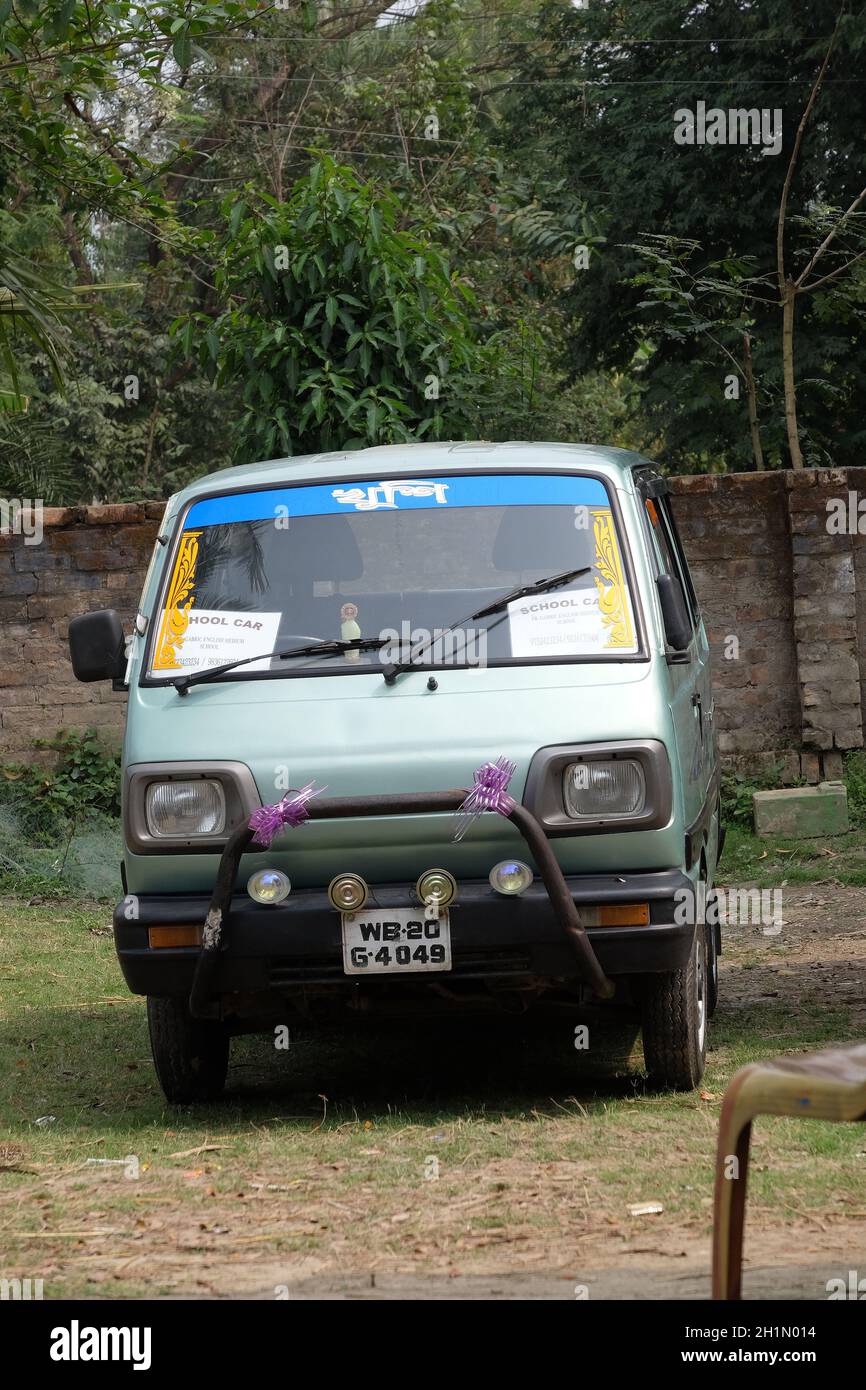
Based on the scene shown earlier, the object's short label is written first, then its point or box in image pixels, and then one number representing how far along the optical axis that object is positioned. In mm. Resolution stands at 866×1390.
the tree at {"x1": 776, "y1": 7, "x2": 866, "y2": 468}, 12406
